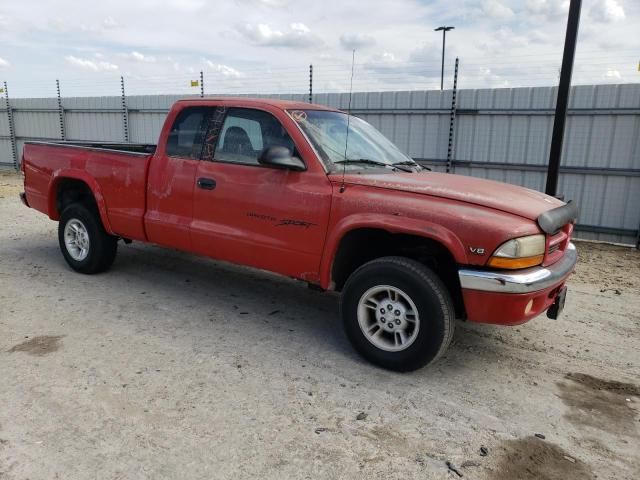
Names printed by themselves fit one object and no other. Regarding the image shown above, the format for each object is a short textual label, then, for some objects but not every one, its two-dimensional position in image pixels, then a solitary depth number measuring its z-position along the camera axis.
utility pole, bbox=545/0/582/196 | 6.56
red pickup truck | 3.27
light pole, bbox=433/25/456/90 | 9.29
